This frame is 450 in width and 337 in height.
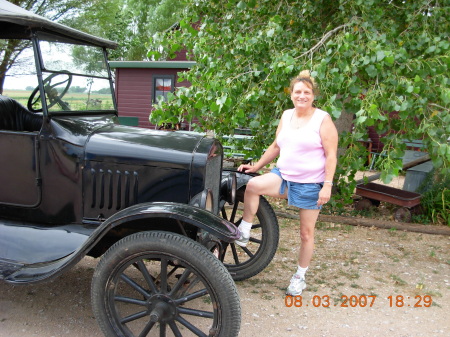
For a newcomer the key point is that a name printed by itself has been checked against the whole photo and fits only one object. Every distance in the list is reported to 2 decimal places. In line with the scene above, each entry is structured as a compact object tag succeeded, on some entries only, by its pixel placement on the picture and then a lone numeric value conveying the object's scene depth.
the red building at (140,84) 13.75
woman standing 2.93
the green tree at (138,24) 25.28
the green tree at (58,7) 13.41
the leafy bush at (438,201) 5.47
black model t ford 2.31
